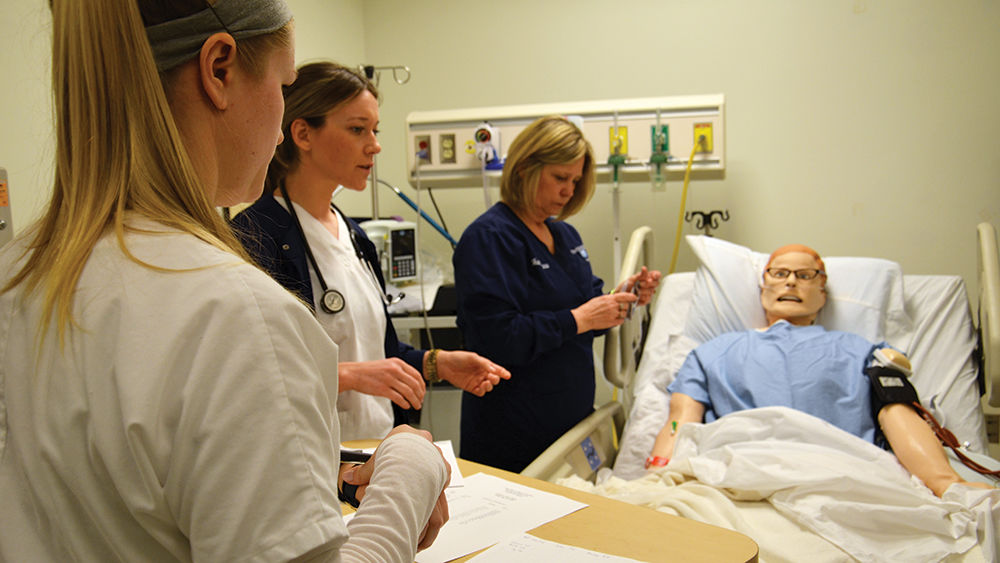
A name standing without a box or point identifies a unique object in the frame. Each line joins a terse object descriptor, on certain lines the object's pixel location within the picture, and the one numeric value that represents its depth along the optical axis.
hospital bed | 1.66
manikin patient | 2.16
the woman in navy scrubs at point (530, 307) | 2.13
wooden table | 0.97
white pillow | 2.83
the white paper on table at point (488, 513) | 1.00
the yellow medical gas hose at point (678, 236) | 3.53
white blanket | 1.63
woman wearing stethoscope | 1.51
